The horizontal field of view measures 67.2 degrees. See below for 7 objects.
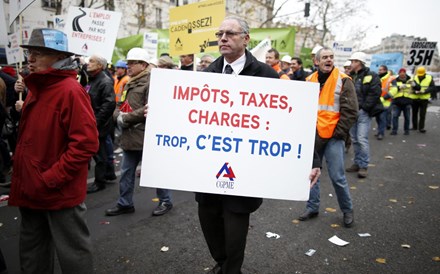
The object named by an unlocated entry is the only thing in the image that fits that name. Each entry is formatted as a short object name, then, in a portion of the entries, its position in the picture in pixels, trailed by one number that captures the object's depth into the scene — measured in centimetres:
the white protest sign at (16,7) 381
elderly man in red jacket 221
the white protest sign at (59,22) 912
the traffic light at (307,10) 2222
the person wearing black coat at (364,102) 627
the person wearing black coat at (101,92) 489
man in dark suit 243
